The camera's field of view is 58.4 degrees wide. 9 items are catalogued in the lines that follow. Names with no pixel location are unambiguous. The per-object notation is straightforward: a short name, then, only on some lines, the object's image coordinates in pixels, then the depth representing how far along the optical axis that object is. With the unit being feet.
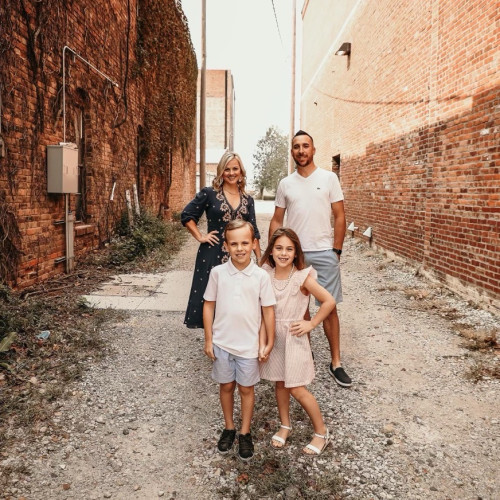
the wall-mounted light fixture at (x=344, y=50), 39.13
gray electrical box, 17.94
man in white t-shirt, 10.76
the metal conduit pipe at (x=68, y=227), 19.58
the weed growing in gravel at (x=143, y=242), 24.40
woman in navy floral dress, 10.16
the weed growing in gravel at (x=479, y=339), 12.94
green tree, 169.07
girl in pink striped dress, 7.83
